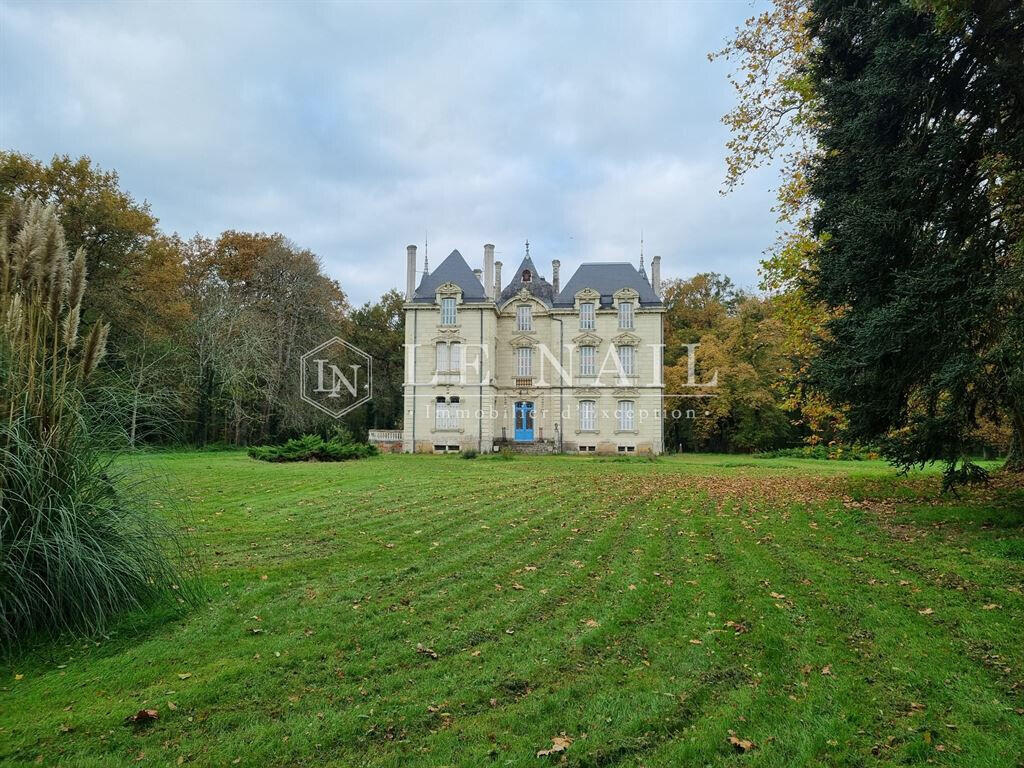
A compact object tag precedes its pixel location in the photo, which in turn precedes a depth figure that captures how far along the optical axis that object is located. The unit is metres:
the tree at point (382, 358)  36.84
